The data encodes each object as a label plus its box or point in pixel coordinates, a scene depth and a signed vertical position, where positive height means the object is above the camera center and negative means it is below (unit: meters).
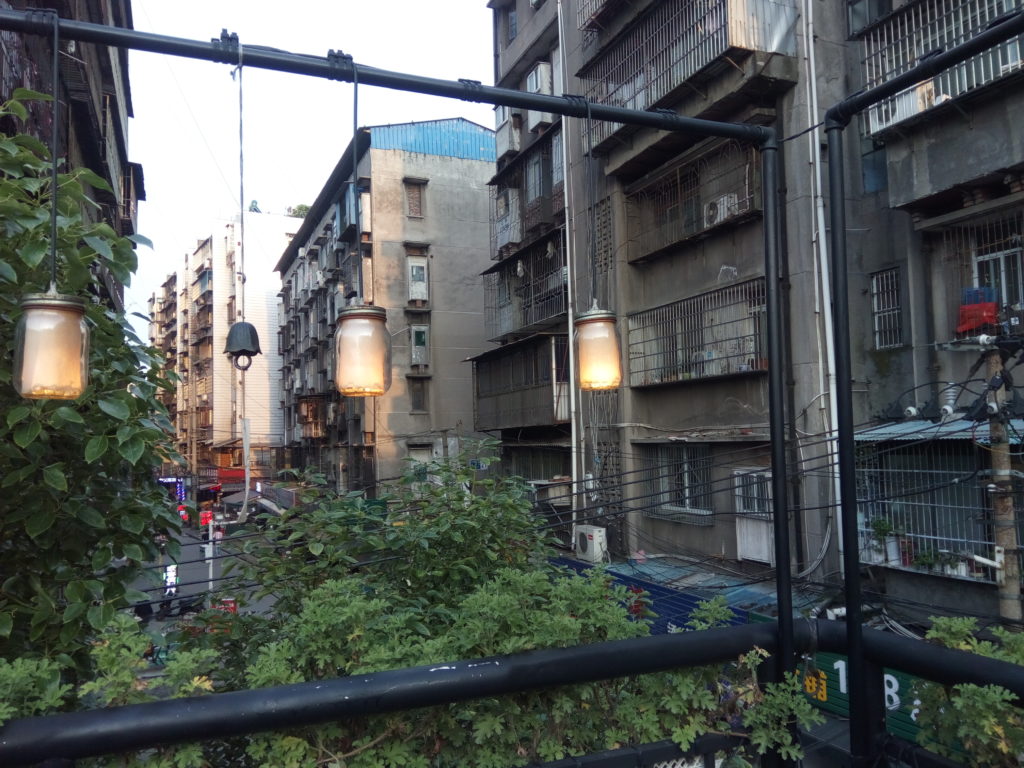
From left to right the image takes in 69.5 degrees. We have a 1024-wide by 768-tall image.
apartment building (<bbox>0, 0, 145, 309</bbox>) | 6.95 +4.59
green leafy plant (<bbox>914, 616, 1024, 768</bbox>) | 2.20 -0.95
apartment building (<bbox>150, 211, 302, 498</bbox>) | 44.72 +4.80
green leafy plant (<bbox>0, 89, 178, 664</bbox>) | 2.91 -0.13
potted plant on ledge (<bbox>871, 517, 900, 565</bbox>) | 10.34 -1.87
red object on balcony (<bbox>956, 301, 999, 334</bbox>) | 9.55 +1.19
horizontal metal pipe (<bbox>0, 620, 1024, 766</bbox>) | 1.94 -0.80
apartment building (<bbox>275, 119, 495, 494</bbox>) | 28.12 +6.01
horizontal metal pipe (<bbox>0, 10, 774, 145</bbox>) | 3.03 +1.59
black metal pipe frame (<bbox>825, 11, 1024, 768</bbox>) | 2.75 +0.16
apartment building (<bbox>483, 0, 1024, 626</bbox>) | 9.60 +2.45
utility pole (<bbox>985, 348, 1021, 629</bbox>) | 7.55 -0.83
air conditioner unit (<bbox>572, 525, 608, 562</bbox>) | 15.61 -2.66
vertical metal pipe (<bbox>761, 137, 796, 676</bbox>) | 3.33 +0.17
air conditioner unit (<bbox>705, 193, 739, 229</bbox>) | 13.09 +3.72
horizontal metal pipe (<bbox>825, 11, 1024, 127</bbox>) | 2.80 +1.41
